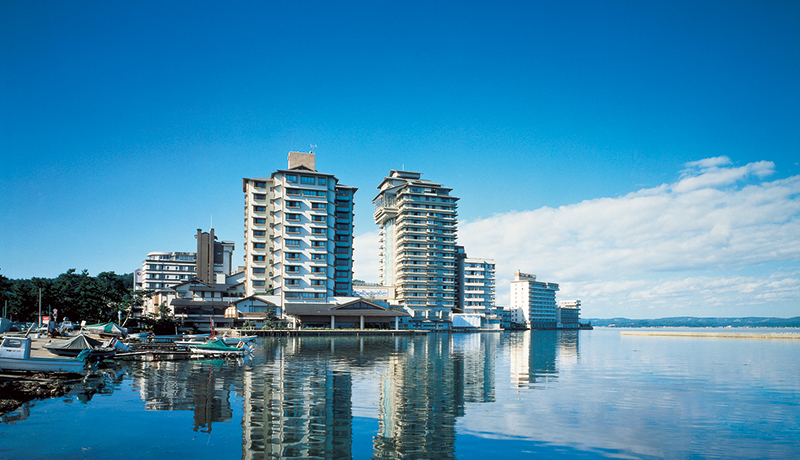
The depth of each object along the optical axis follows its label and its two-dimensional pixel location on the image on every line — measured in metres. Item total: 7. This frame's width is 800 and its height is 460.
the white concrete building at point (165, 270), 163.75
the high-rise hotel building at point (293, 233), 107.44
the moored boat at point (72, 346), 37.16
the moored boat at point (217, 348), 46.94
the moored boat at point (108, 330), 65.36
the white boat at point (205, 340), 51.31
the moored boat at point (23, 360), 29.97
